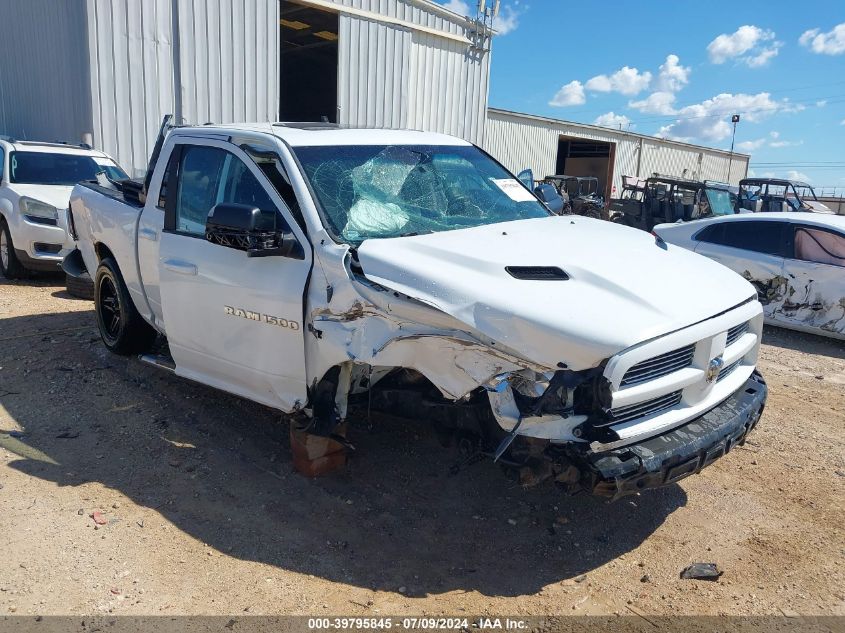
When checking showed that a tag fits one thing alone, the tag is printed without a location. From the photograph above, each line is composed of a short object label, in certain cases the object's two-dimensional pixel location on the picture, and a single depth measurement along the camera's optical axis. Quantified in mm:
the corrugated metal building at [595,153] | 28469
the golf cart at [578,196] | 18547
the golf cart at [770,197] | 17688
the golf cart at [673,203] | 16703
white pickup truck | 2916
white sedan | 7516
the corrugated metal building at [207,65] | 11750
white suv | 8781
